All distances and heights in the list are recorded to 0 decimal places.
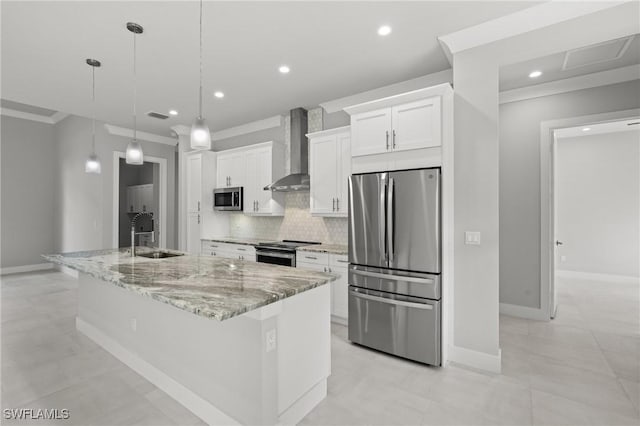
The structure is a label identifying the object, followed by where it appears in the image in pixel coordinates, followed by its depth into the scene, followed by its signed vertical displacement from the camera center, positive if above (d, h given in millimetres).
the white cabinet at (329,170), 3936 +610
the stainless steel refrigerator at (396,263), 2680 -443
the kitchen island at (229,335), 1731 -804
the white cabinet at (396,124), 2762 +889
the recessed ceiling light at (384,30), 2658 +1644
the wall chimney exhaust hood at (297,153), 4504 +950
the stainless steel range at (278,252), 4062 -506
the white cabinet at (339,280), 3582 -726
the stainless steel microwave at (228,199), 5129 +300
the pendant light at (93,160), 3281 +612
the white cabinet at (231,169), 5191 +831
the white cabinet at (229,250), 4625 -553
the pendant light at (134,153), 3025 +633
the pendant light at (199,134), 2277 +618
